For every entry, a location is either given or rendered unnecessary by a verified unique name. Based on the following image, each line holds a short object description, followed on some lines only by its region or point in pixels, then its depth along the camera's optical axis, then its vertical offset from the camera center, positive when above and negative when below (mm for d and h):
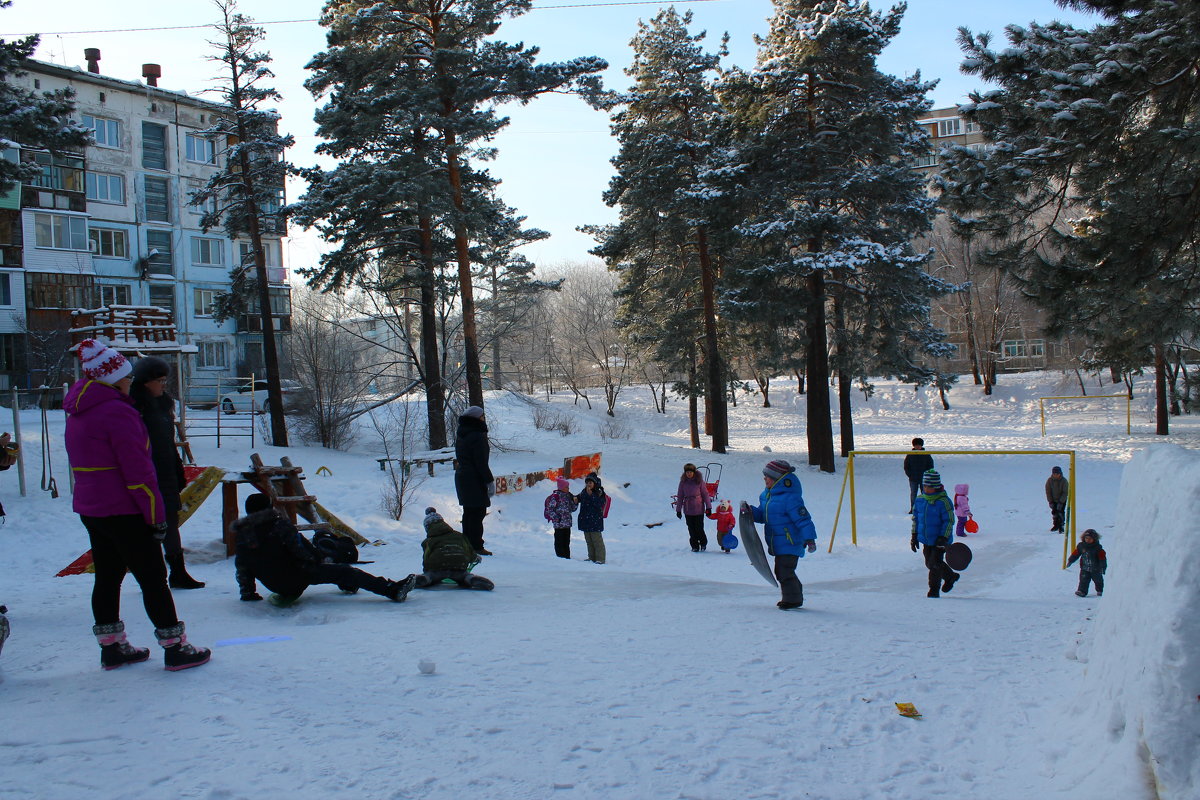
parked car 28859 +447
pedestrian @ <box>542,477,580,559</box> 14055 -1973
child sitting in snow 8211 -1563
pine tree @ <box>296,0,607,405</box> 21156 +8533
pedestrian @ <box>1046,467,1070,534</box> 16547 -2368
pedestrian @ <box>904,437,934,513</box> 17623 -1745
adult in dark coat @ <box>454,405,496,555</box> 10820 -892
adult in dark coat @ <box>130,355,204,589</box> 6590 -111
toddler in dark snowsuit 10797 -2400
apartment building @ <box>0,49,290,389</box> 33969 +8227
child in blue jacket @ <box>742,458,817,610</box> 8055 -1400
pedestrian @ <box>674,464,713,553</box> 15336 -2043
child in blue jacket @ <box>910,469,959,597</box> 10047 -1732
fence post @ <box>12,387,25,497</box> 15656 -523
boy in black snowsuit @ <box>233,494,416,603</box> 6879 -1286
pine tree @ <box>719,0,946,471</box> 23453 +6329
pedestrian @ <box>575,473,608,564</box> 13914 -2057
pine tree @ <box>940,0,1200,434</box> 11008 +2995
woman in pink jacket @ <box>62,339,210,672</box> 4730 -485
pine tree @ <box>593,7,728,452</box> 27969 +8060
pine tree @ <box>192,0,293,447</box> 24719 +7377
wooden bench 21656 -1472
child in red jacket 15336 -2381
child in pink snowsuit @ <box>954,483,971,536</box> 16641 -2556
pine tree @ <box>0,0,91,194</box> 14148 +5185
